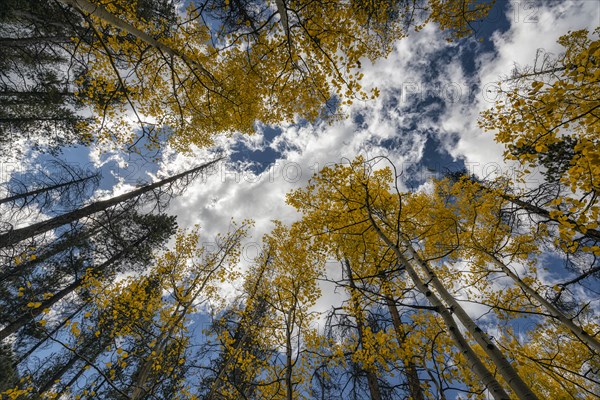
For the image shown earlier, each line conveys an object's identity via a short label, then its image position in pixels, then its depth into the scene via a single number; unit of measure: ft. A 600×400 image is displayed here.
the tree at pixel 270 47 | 12.87
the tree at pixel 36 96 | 18.09
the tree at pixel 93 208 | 14.61
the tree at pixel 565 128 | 6.96
